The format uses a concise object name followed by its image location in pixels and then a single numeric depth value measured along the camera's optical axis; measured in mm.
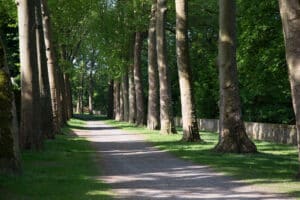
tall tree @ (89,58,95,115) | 94625
